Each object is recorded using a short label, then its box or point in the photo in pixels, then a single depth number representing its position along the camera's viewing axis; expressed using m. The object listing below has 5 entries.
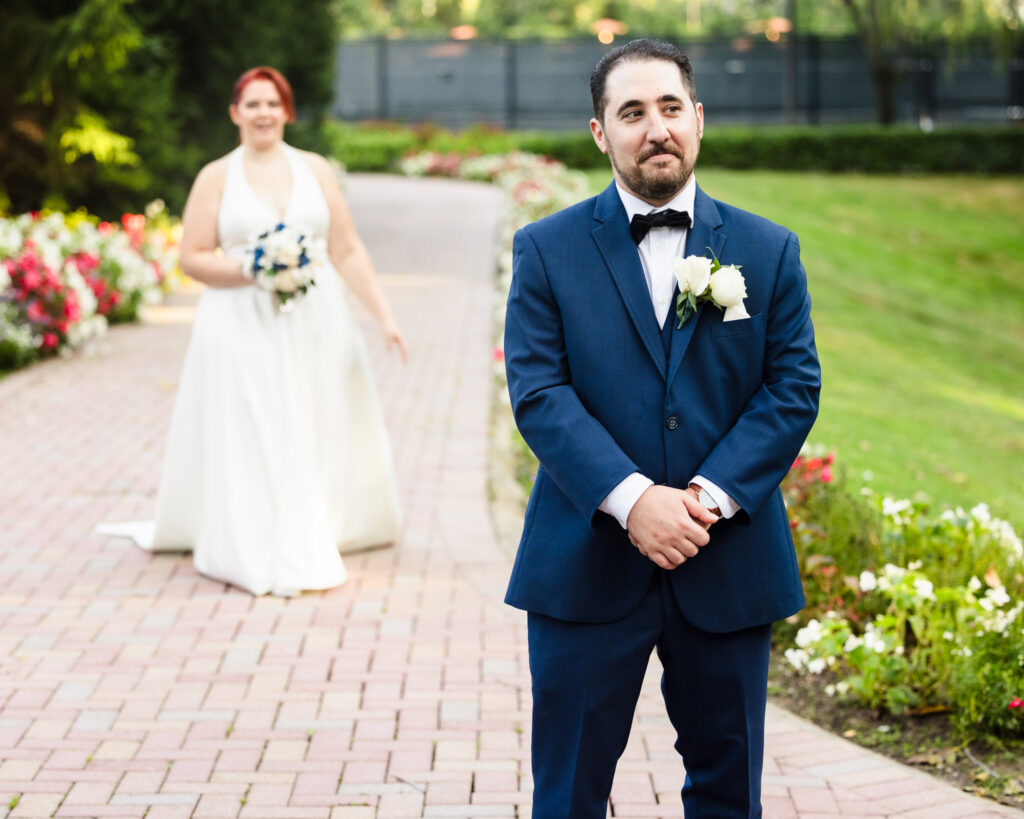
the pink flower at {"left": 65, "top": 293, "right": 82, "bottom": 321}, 10.67
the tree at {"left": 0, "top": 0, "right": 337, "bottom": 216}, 13.01
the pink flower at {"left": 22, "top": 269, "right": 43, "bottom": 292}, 10.37
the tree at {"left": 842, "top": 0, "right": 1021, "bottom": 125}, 27.11
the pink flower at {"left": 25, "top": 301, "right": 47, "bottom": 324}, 10.41
